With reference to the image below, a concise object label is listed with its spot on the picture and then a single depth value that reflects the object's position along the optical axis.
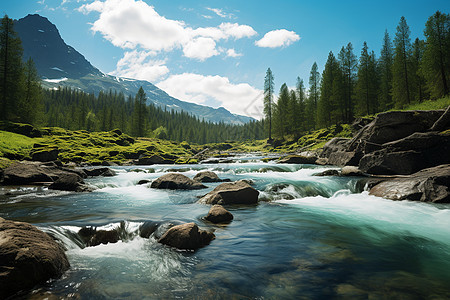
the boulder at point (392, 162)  14.98
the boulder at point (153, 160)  40.03
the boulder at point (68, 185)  14.77
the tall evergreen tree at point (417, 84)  43.55
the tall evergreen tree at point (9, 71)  44.25
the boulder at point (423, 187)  10.46
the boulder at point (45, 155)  27.89
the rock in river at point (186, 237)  6.03
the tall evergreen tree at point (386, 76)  50.31
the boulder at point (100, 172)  23.85
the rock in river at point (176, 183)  15.84
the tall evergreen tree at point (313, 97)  70.06
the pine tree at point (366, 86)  46.41
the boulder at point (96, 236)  6.41
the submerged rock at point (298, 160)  28.40
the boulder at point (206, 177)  18.95
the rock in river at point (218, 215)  8.38
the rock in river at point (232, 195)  11.34
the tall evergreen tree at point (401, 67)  41.73
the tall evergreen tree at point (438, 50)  34.84
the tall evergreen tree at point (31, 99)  50.88
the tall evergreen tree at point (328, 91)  54.59
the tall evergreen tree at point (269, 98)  75.25
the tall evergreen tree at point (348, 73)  49.00
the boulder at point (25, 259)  3.61
